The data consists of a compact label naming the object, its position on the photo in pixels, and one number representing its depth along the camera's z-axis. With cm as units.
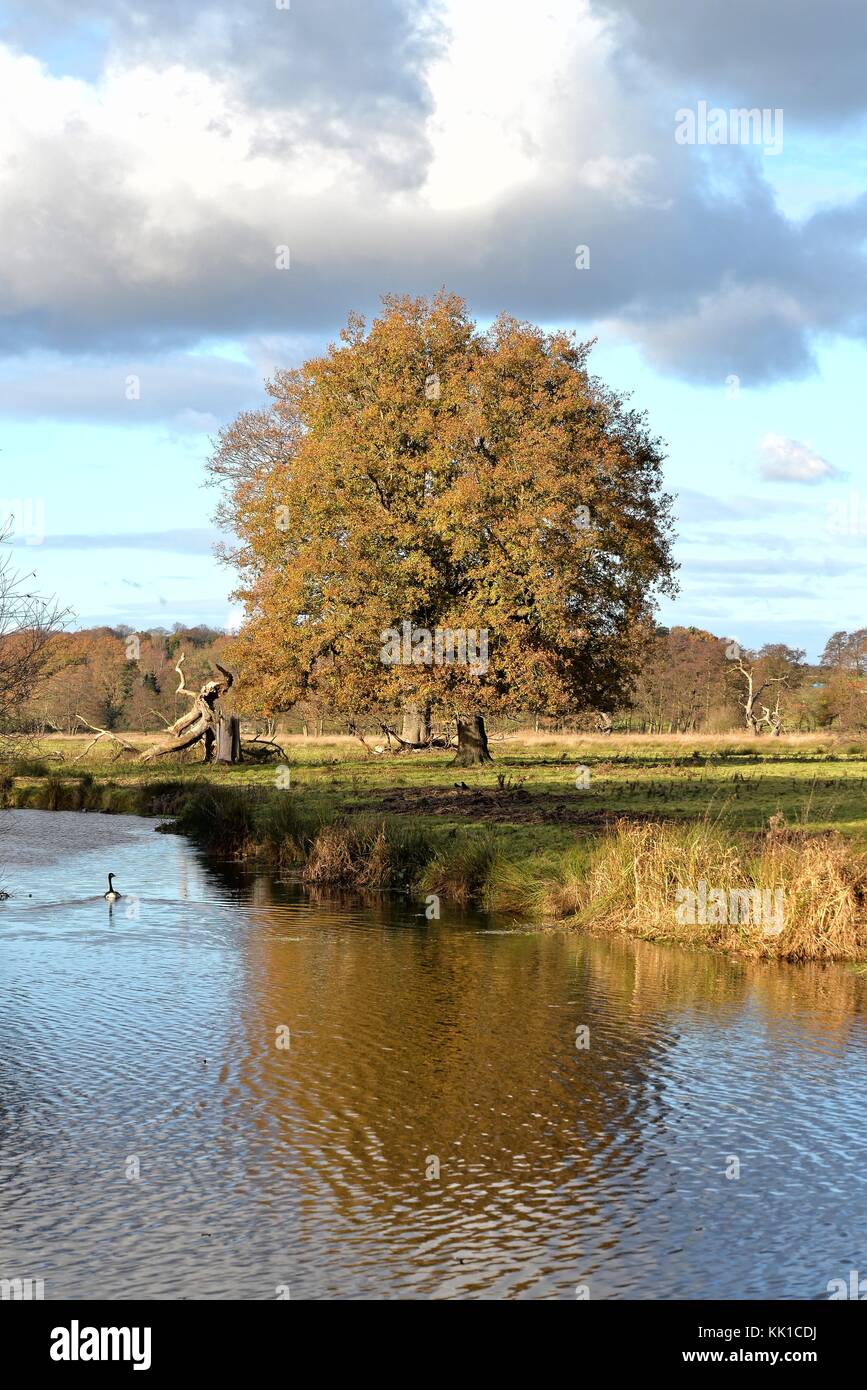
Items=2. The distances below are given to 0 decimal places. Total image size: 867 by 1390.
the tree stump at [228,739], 4672
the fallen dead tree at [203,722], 4731
